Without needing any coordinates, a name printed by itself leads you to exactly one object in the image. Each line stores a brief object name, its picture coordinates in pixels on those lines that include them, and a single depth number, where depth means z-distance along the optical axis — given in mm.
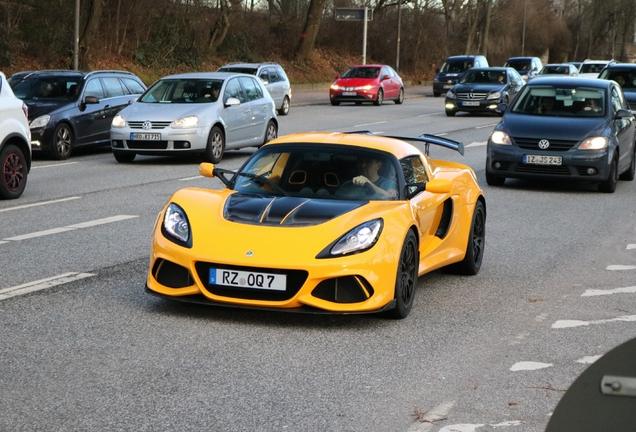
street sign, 56969
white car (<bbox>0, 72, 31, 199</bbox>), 13797
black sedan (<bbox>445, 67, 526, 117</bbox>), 36469
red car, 42375
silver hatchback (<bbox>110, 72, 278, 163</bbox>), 19141
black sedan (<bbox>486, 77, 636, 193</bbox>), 15891
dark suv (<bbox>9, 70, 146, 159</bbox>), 20031
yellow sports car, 7008
